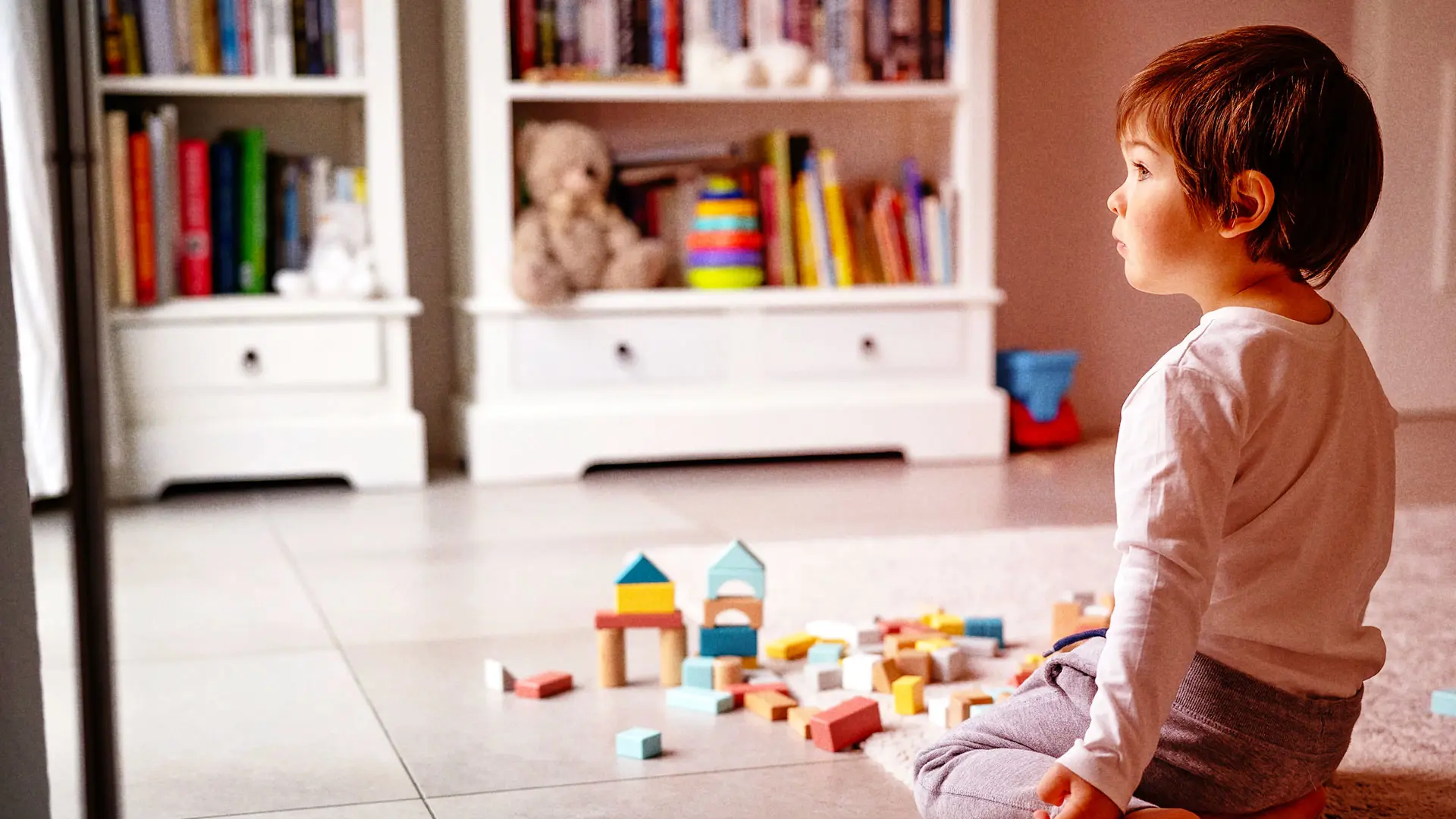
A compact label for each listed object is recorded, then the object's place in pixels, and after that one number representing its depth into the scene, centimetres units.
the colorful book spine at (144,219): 592
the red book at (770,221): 632
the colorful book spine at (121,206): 589
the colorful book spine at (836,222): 632
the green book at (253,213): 607
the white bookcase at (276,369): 592
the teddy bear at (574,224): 614
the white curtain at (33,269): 554
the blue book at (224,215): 603
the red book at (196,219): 599
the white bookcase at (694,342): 612
